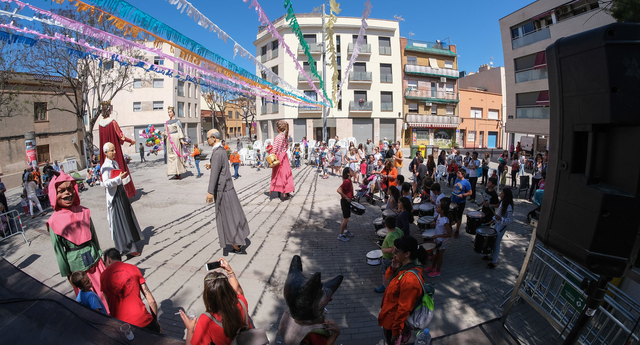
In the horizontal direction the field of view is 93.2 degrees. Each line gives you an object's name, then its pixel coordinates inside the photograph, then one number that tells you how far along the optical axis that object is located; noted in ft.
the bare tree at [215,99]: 124.36
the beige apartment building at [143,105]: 108.99
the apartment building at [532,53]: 58.95
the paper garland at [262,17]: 20.51
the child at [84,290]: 9.17
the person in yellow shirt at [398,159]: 40.18
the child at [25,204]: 27.41
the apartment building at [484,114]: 126.11
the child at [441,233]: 16.54
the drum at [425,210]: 20.89
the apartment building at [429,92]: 116.69
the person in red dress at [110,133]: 23.25
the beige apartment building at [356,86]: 106.32
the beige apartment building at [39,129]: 52.01
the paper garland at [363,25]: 27.32
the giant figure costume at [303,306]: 6.30
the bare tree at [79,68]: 42.34
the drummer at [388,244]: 14.24
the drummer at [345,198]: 20.97
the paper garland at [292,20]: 22.12
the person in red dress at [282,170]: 29.19
